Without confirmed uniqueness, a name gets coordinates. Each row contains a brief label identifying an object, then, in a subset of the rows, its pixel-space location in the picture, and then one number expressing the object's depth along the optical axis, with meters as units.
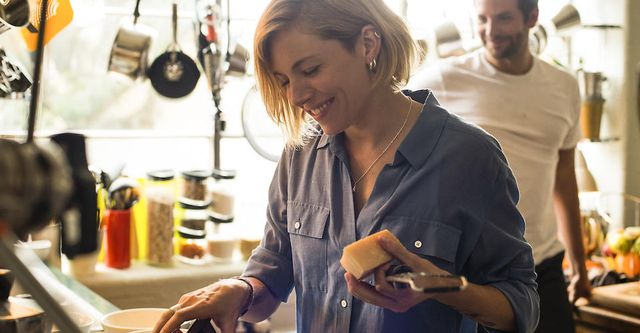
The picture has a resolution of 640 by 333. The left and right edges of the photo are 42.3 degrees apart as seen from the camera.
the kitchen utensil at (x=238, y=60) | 3.27
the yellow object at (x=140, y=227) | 3.23
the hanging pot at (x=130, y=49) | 3.01
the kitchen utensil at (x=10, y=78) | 1.92
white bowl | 1.51
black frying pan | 3.17
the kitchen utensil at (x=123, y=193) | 2.99
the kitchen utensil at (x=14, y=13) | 1.36
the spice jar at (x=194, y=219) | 3.27
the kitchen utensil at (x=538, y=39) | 4.06
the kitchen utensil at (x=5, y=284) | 1.37
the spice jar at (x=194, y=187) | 3.24
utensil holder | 3.07
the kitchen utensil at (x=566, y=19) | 4.06
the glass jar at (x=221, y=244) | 3.29
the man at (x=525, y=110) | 2.62
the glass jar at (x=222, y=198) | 3.31
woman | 1.48
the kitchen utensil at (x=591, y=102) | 4.12
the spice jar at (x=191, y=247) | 3.25
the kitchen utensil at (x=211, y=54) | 3.13
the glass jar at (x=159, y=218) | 3.17
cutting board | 3.00
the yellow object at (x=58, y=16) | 1.46
